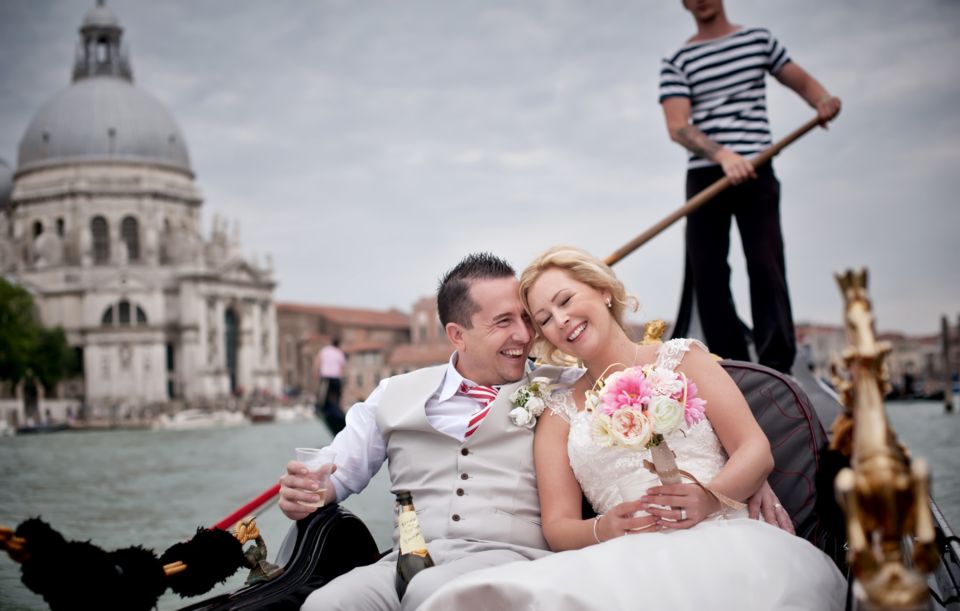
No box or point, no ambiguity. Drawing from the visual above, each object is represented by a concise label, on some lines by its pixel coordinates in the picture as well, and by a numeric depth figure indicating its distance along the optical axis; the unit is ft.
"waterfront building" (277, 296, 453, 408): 188.14
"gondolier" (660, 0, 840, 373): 11.92
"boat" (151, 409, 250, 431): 133.80
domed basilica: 156.66
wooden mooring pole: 86.97
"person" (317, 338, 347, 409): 47.96
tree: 119.96
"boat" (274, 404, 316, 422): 146.28
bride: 5.28
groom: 6.89
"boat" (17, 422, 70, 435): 123.44
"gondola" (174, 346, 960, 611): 6.38
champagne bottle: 6.50
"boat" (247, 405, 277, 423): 142.20
